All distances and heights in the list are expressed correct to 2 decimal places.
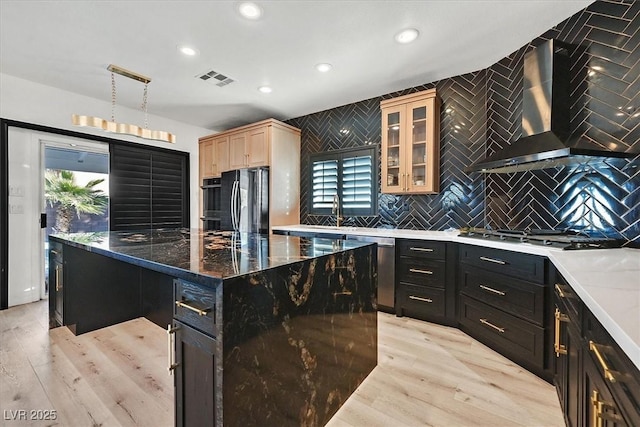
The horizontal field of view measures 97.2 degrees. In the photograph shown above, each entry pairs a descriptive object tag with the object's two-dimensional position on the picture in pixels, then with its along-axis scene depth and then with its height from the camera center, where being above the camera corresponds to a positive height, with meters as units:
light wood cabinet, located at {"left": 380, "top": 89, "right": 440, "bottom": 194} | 3.12 +0.78
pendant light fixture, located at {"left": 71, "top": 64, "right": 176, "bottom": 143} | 2.23 +0.70
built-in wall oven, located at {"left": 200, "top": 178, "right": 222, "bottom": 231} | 4.61 +0.09
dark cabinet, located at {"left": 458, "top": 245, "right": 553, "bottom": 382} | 1.85 -0.70
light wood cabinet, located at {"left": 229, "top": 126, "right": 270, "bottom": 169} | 4.06 +0.91
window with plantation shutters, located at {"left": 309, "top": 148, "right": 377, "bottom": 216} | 3.80 +0.39
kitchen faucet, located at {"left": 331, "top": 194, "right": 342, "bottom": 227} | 3.98 +0.00
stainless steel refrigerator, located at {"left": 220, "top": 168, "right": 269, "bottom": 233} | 3.98 +0.11
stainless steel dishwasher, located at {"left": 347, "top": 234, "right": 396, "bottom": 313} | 2.95 -0.66
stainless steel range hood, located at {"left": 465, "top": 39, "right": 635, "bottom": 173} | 2.04 +0.76
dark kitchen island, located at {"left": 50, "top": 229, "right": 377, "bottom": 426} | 1.00 -0.49
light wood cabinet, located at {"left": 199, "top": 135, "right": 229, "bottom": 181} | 4.55 +0.88
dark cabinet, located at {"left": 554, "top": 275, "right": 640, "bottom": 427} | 0.69 -0.53
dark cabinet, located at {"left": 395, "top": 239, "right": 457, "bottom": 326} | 2.65 -0.70
